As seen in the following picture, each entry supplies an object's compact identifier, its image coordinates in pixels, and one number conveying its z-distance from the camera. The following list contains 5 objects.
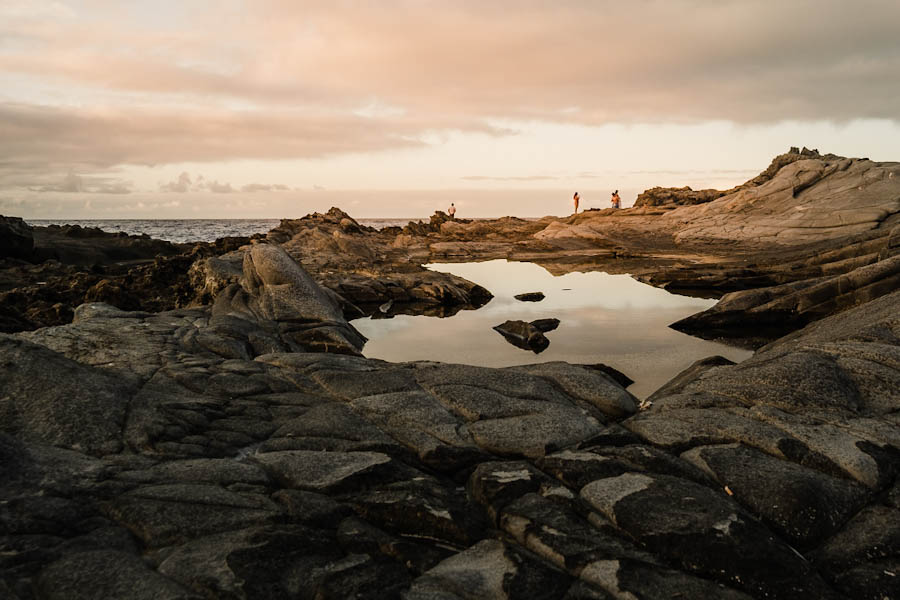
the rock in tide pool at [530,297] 29.69
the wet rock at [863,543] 5.86
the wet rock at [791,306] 22.05
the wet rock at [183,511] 5.88
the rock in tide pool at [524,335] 19.52
